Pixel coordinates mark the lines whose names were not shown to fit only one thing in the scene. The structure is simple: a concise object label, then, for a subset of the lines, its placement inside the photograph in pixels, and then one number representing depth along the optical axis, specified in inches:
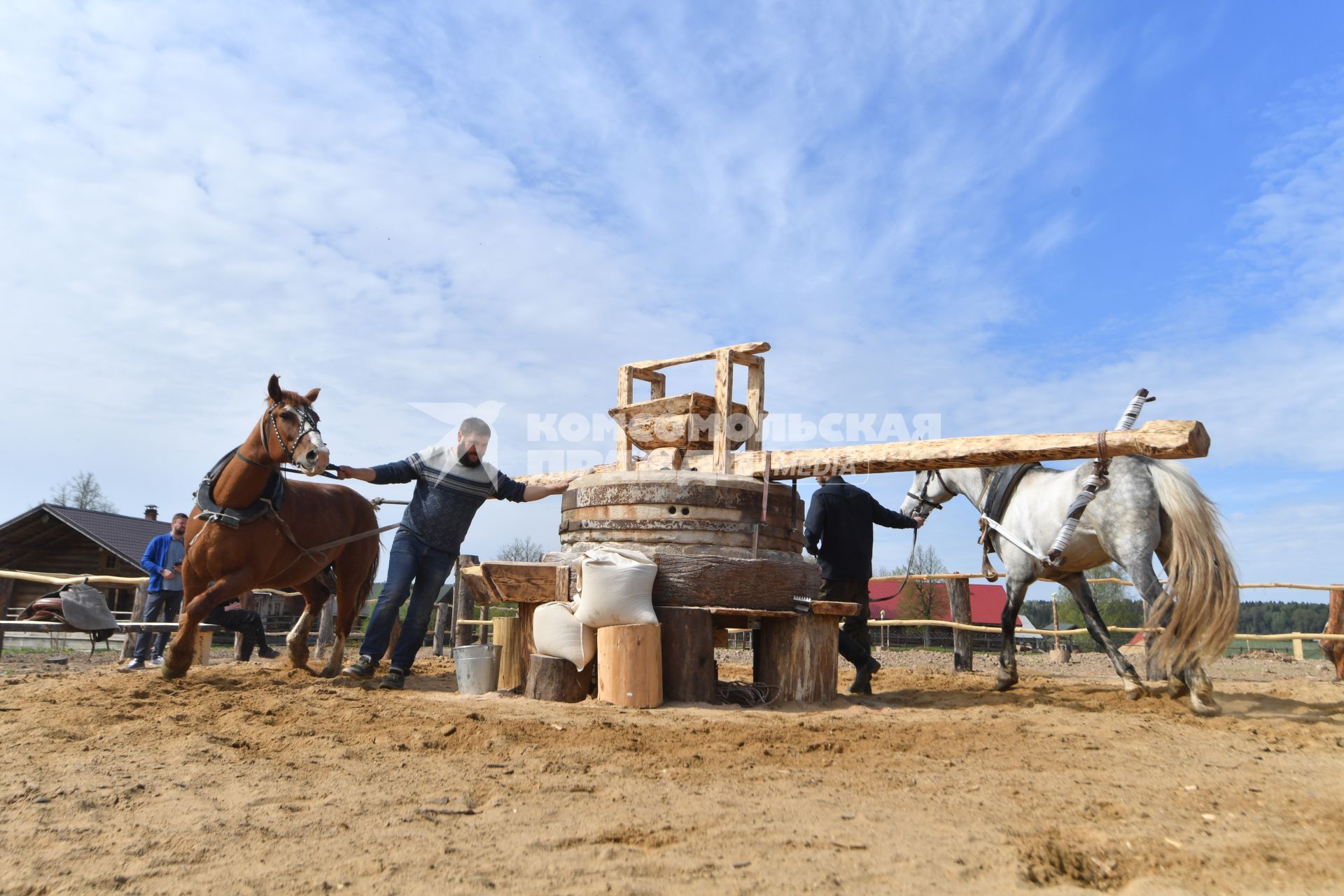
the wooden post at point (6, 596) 456.1
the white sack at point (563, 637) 199.6
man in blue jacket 340.2
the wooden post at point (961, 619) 392.5
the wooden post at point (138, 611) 386.0
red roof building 1373.0
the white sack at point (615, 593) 193.9
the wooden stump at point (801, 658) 212.8
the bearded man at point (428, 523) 236.4
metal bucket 215.8
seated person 357.7
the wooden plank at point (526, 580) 212.1
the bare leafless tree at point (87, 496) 1841.8
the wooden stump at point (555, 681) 198.8
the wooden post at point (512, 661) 222.8
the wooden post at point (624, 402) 258.4
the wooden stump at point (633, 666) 188.9
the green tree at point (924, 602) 1275.1
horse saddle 320.5
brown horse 209.8
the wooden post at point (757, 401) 247.0
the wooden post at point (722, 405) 238.1
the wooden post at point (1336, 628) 370.6
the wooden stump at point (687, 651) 200.2
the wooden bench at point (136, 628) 265.0
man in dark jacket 277.4
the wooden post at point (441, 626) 507.2
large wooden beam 186.9
